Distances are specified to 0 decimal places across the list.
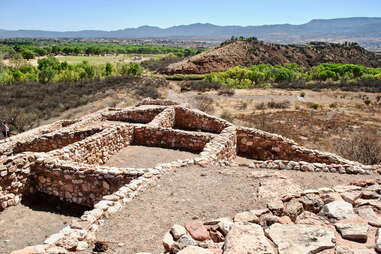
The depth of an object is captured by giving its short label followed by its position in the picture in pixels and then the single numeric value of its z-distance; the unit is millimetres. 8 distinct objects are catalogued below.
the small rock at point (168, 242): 3467
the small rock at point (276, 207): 4062
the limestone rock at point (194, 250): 3096
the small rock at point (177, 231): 3682
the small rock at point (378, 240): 2859
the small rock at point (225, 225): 3670
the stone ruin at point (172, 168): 3492
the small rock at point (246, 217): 3768
